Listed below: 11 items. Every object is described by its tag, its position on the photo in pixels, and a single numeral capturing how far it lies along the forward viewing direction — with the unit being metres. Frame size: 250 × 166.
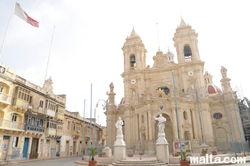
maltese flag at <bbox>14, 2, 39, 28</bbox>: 18.66
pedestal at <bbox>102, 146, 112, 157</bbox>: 22.69
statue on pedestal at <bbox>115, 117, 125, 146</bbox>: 18.49
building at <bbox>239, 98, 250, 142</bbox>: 32.81
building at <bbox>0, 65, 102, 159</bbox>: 23.17
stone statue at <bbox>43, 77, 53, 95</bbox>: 31.72
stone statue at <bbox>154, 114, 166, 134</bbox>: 18.08
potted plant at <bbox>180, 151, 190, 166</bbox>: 12.78
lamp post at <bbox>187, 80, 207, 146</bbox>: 30.73
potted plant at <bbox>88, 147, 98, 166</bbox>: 14.29
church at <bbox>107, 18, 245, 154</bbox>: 29.09
